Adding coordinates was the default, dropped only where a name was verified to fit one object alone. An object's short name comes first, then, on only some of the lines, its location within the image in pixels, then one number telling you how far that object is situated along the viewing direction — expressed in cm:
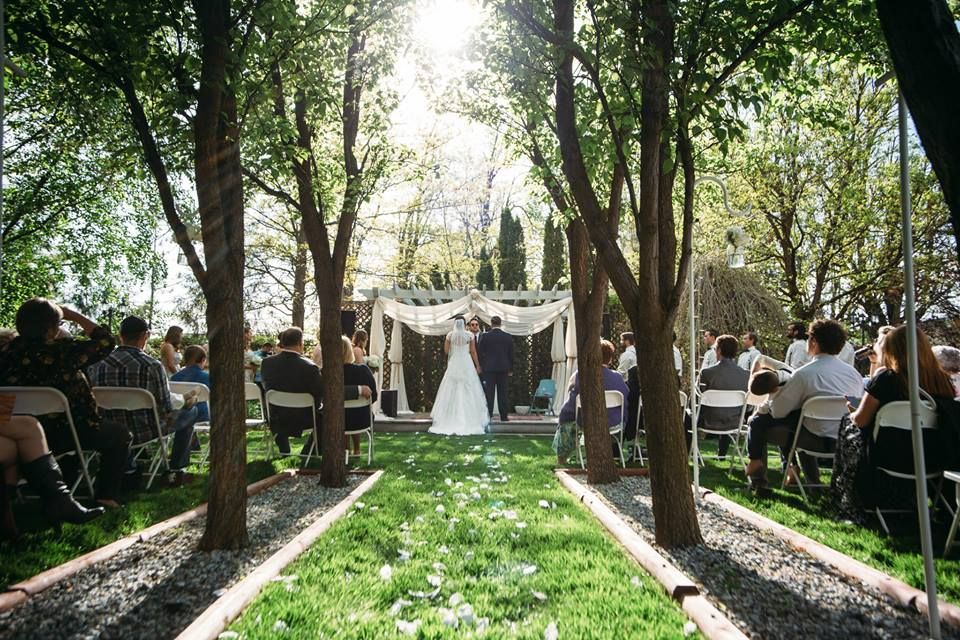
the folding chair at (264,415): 738
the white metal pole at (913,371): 249
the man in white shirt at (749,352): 1011
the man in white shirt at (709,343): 1101
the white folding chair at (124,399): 516
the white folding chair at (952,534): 360
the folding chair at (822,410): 527
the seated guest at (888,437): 420
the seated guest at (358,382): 723
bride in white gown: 1200
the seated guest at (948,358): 545
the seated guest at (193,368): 743
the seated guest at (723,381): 721
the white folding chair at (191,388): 645
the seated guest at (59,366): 434
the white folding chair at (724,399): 695
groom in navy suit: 1263
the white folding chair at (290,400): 675
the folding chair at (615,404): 698
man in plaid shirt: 542
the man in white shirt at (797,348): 906
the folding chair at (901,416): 412
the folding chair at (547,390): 1469
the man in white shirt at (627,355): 1010
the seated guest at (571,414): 738
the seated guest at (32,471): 374
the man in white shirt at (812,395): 540
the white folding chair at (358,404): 717
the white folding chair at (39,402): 406
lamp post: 440
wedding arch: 1437
